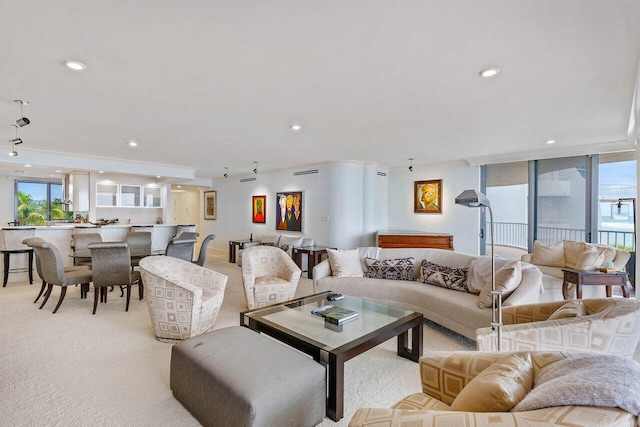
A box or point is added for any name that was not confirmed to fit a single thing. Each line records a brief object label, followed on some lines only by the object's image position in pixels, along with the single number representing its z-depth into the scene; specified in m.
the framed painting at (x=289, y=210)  7.45
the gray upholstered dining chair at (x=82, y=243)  4.98
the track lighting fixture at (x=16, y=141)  4.01
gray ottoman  1.66
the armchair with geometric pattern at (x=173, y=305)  3.03
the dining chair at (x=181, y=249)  4.56
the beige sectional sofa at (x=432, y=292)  2.88
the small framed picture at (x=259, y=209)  8.30
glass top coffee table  2.05
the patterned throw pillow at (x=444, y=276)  3.55
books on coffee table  2.62
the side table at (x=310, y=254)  6.25
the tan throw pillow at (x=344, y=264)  4.20
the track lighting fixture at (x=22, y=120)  3.04
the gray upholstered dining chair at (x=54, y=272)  3.86
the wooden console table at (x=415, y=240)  6.49
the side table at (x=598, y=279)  3.71
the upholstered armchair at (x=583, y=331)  1.72
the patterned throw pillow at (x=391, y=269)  4.05
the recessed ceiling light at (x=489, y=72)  2.34
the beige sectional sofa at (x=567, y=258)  4.15
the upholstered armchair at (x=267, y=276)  3.87
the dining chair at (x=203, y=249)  5.02
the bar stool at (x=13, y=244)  5.36
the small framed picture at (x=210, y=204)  9.93
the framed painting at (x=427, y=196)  7.02
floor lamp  1.87
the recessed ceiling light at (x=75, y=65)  2.24
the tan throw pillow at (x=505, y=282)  2.86
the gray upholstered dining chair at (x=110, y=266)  3.88
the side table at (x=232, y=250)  8.07
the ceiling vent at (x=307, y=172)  7.15
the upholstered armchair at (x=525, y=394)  0.84
